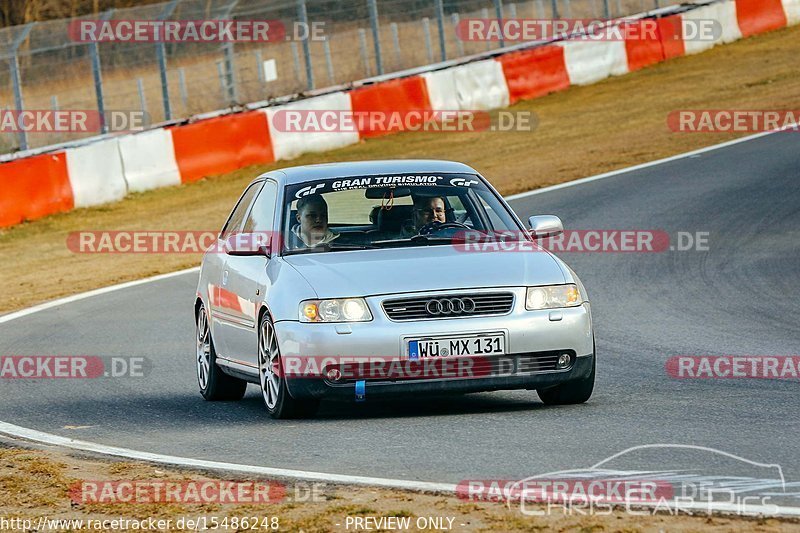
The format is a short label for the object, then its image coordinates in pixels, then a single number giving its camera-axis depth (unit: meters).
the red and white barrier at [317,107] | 44.87
